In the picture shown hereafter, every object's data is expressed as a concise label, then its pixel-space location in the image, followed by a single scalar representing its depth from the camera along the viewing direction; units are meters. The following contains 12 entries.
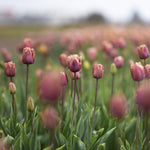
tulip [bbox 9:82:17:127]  1.47
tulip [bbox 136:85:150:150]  0.91
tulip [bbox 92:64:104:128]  1.46
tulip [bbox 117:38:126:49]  2.75
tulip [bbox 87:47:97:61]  2.77
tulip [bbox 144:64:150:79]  1.42
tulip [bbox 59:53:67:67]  1.78
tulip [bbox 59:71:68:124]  1.40
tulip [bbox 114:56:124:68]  2.06
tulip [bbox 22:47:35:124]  1.41
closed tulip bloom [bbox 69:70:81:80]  1.61
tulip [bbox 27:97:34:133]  1.37
